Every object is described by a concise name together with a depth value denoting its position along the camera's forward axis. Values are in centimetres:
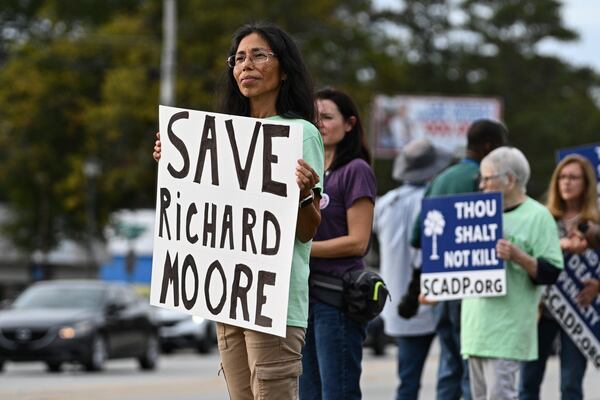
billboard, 6525
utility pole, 4540
